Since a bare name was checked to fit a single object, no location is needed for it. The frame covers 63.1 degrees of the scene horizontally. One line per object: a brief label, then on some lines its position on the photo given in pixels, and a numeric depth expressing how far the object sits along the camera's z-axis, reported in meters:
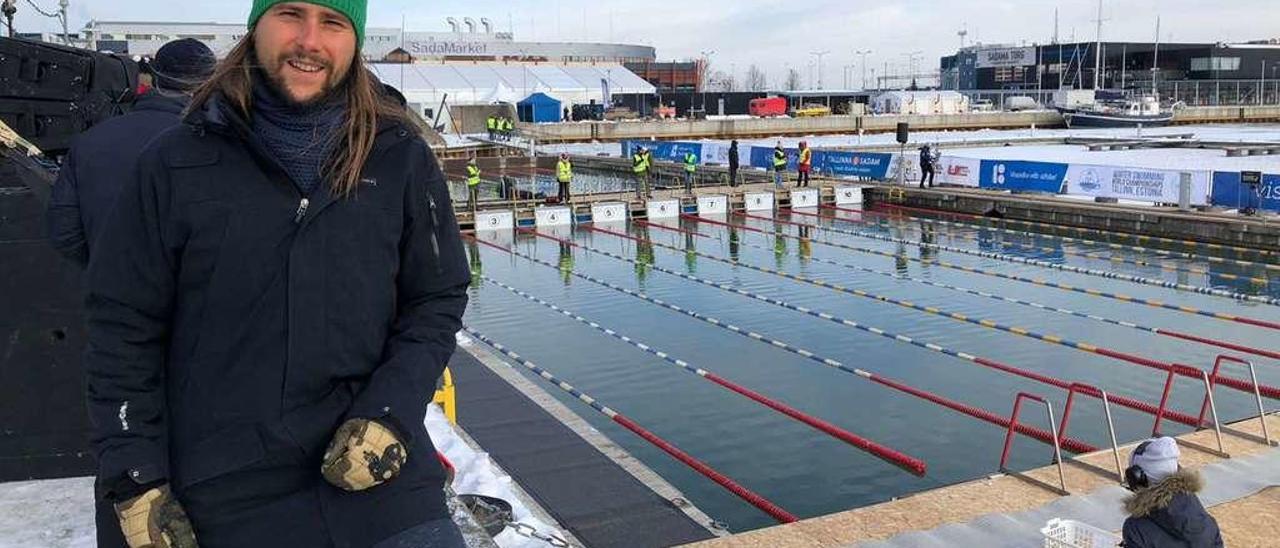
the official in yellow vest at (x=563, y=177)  23.92
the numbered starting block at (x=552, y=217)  23.03
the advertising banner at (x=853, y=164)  27.70
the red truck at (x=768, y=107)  66.88
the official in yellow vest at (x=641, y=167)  25.53
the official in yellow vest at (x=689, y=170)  25.86
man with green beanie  1.65
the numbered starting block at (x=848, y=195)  26.05
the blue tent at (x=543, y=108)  54.38
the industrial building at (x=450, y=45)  78.75
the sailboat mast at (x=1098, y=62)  75.69
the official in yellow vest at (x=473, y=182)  22.73
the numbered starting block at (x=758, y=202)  24.94
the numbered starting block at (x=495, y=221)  22.41
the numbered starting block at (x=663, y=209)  23.98
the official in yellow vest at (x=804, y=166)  26.38
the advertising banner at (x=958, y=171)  25.48
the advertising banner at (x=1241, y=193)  18.79
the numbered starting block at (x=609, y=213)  23.48
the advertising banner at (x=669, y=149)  35.03
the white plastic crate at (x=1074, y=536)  4.54
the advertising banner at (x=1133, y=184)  20.34
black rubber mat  5.80
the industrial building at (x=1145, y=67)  79.38
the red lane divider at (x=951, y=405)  8.18
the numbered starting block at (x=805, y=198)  25.34
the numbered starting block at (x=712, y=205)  24.47
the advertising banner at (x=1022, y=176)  23.34
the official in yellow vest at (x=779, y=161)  26.64
